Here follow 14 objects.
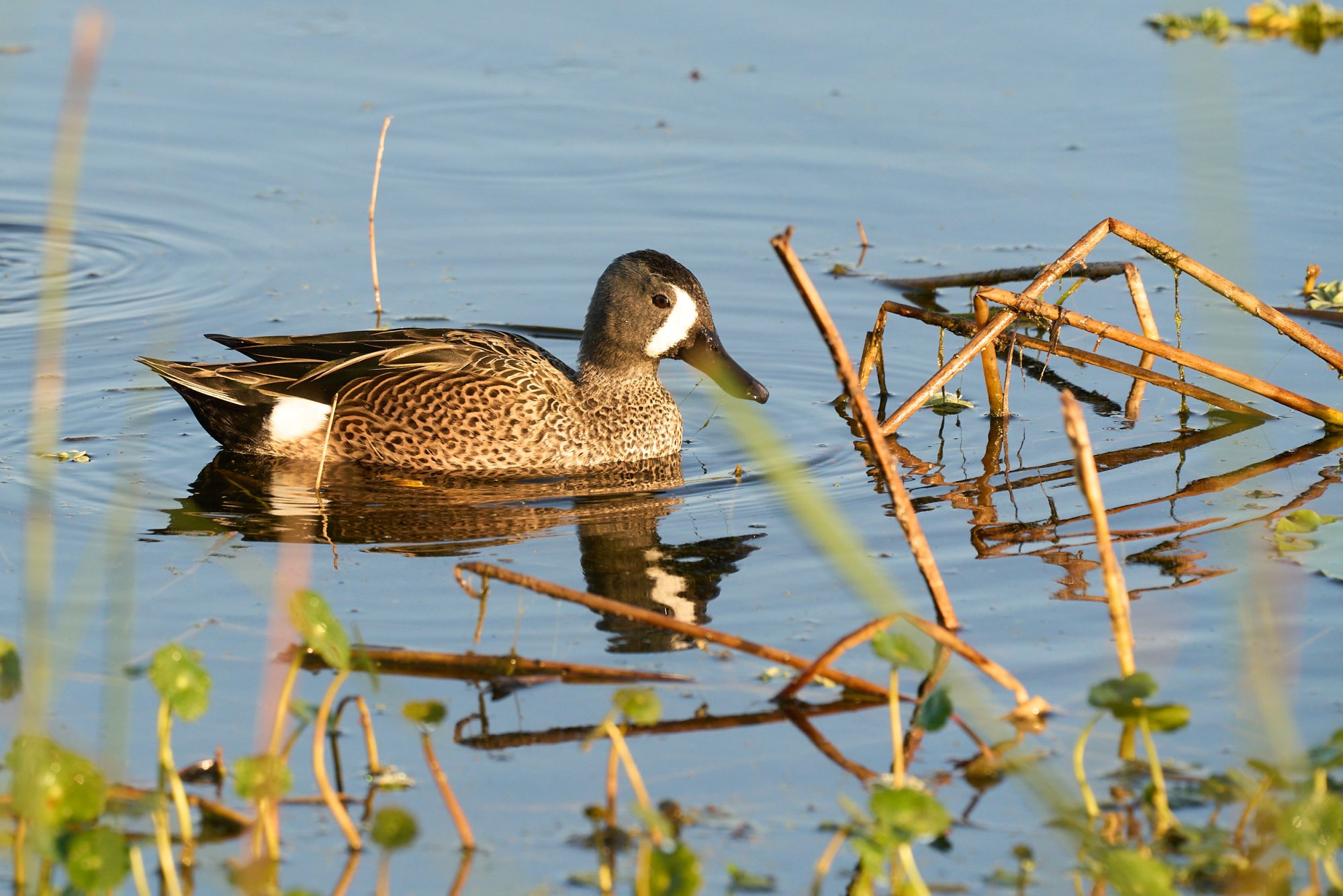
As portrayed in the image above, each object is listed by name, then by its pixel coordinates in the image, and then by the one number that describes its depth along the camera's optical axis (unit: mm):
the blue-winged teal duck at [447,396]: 14656
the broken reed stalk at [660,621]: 9031
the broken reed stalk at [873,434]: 7715
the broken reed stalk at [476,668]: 9617
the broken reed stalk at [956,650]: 8437
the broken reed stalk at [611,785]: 7621
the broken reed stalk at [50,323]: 6059
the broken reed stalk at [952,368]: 13547
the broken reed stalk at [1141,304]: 14531
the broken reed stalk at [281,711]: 7469
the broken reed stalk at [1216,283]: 13445
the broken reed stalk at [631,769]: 7379
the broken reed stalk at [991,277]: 14867
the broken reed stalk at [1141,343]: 13445
